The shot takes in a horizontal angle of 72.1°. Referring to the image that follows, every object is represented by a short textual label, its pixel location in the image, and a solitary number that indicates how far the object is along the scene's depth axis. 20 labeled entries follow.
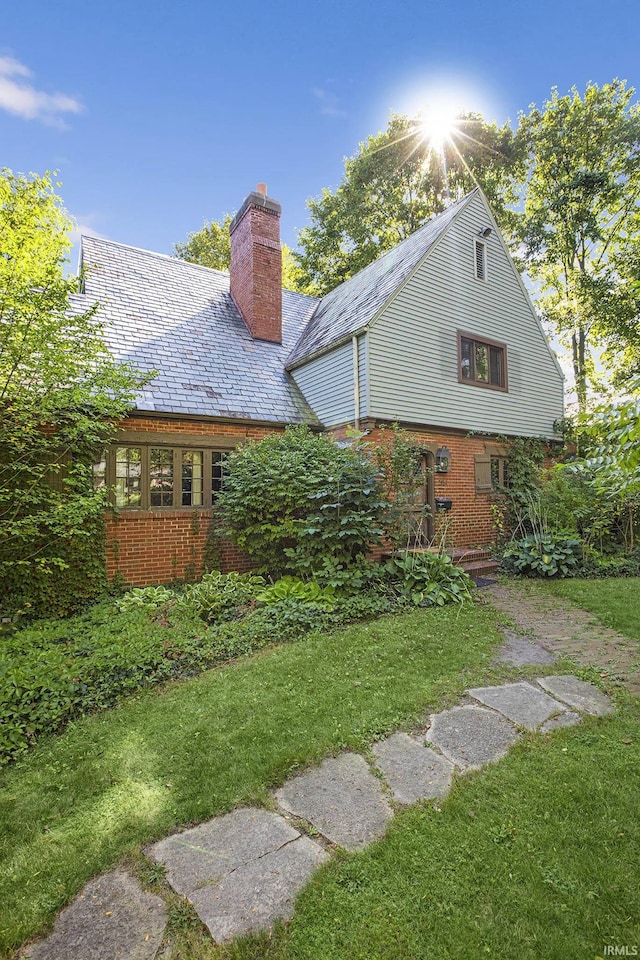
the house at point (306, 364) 7.84
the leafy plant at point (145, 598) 5.88
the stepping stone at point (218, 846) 1.92
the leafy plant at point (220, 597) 5.68
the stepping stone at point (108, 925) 1.63
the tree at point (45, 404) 4.95
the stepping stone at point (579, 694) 3.34
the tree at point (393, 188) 19.25
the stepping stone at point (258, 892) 1.70
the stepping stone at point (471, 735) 2.74
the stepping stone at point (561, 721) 3.06
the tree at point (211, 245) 21.97
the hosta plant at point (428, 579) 6.18
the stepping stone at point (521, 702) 3.20
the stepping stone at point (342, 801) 2.15
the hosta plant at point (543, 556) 8.09
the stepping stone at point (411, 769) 2.43
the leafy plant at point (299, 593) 5.82
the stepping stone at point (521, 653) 4.33
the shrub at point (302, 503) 6.43
